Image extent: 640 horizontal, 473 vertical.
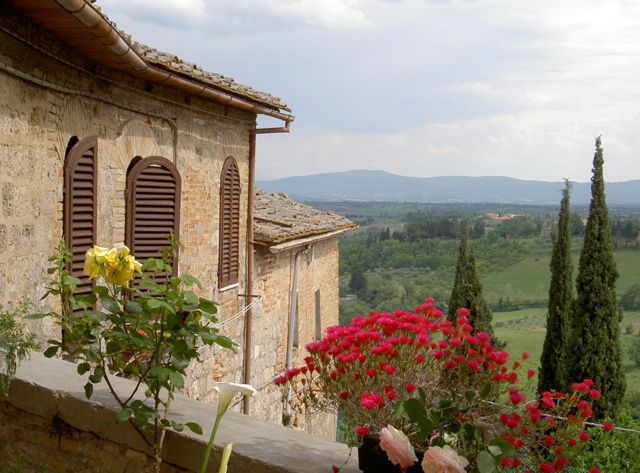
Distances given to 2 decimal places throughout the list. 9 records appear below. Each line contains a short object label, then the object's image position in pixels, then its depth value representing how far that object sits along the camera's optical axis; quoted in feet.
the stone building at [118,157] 17.89
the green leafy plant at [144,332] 10.50
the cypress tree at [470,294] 63.93
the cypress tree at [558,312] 55.11
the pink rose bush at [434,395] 8.74
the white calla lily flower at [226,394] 8.97
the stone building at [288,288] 38.58
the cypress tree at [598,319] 50.14
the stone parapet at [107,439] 10.10
